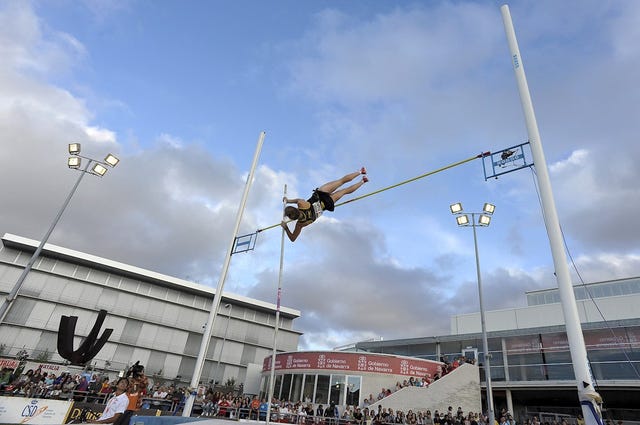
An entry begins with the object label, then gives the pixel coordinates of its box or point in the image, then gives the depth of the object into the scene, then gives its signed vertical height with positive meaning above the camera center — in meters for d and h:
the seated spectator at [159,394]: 15.66 +0.13
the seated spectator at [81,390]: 13.05 -0.10
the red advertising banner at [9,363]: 27.86 +0.90
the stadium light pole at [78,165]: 14.43 +7.78
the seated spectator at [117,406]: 5.78 -0.20
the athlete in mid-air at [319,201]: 8.89 +4.53
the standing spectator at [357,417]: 15.72 +0.26
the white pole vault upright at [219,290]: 10.62 +3.10
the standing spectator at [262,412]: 16.41 -0.05
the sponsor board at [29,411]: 10.46 -0.75
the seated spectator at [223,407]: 15.70 -0.04
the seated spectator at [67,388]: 12.86 -0.09
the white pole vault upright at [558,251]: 5.50 +2.89
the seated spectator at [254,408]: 16.66 +0.06
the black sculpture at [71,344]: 11.34 +1.11
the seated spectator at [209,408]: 15.11 -0.15
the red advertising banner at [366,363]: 19.62 +2.79
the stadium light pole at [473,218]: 15.84 +8.23
